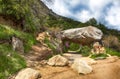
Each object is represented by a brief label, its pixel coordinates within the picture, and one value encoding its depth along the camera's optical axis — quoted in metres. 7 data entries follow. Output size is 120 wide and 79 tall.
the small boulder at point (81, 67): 3.86
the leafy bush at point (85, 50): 6.71
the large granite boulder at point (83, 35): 7.89
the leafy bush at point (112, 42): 14.56
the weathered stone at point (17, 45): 4.29
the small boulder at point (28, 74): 3.37
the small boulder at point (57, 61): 4.22
